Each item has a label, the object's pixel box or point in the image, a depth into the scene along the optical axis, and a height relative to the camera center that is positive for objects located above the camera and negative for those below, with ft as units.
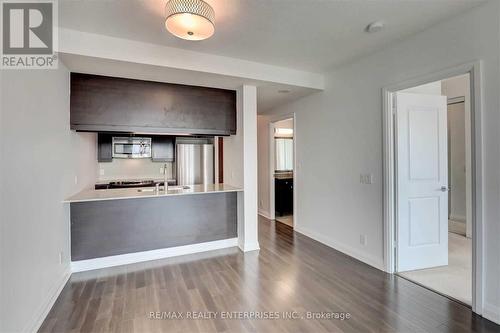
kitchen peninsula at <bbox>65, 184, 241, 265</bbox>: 10.39 -2.32
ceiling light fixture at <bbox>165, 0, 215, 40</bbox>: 6.14 +3.71
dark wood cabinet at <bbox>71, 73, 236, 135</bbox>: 10.50 +2.78
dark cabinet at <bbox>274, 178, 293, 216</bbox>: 19.34 -2.16
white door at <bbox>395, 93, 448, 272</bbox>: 9.88 -0.65
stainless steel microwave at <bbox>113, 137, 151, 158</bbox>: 16.22 +1.37
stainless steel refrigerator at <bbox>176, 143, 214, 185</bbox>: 17.38 +0.30
